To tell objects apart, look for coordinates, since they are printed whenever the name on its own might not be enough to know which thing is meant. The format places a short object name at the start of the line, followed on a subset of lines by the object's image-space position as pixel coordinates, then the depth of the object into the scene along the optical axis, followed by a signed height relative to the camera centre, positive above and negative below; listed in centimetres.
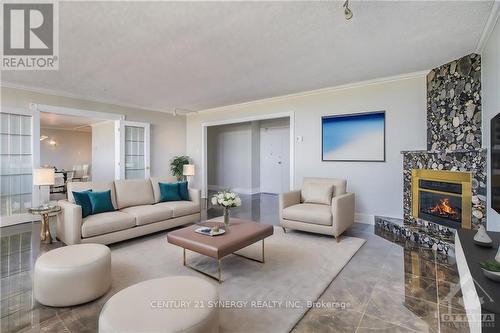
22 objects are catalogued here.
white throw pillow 413 -46
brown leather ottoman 232 -74
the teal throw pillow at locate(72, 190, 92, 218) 336 -50
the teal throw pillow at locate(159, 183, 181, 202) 438 -47
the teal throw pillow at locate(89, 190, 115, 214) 350 -53
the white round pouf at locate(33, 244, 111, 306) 198 -92
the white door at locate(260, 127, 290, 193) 792 +21
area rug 192 -112
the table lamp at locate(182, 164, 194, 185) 571 -11
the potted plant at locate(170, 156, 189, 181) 741 -2
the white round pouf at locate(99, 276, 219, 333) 124 -78
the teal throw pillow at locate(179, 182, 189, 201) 455 -47
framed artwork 457 +55
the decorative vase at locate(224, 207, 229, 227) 289 -58
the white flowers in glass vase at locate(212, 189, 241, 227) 283 -40
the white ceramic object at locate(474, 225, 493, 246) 189 -55
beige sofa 310 -71
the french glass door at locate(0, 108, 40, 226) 467 +5
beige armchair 355 -65
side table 327 -65
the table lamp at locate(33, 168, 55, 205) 355 -16
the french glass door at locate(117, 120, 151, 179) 635 +41
